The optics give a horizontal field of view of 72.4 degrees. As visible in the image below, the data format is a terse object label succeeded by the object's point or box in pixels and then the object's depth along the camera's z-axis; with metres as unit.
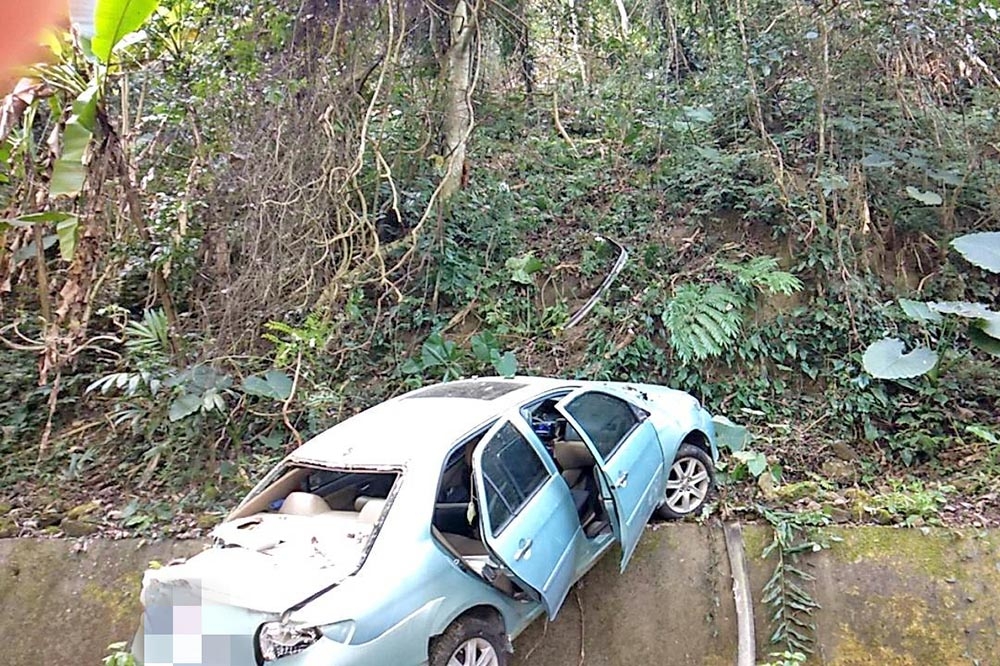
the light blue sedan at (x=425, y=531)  2.74
